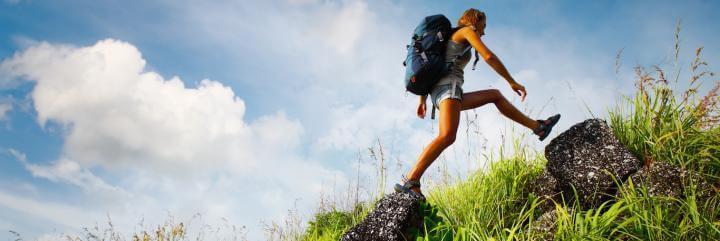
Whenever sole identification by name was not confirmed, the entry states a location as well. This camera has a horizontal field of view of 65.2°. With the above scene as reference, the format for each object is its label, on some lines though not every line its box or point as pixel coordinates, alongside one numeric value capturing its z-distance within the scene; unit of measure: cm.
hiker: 465
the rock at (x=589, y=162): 462
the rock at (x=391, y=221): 439
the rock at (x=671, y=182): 422
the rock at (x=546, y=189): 487
